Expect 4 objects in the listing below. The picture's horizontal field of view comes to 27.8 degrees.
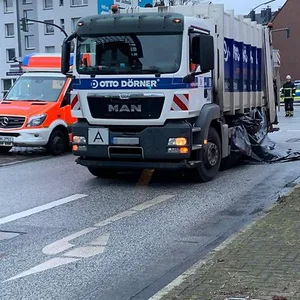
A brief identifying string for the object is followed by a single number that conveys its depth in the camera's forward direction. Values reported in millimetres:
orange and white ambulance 14750
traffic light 39053
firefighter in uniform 28609
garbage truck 9914
